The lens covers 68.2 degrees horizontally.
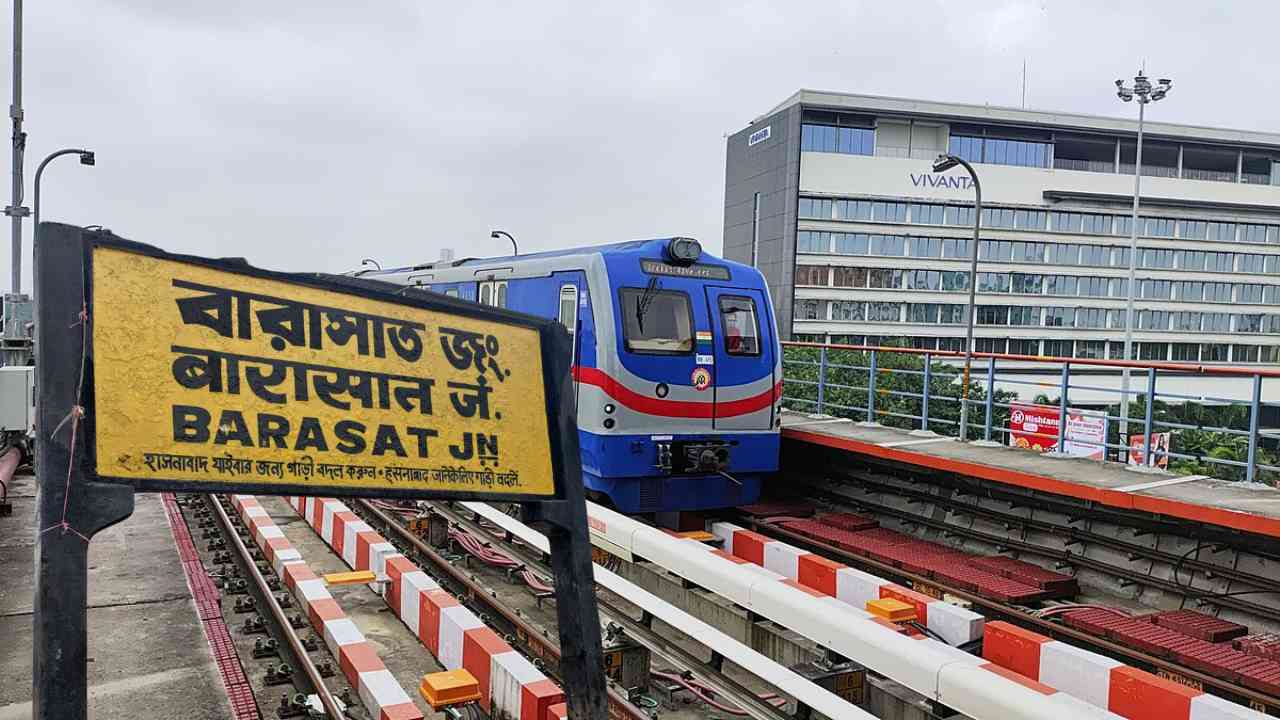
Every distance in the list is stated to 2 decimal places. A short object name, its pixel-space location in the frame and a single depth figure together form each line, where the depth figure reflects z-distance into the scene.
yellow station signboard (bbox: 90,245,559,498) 2.71
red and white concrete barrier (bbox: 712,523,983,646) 7.42
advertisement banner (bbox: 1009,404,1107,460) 9.86
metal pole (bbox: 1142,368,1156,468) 8.61
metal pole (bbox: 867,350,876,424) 12.84
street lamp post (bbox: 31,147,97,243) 21.41
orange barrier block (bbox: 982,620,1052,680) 6.80
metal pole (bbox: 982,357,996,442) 10.61
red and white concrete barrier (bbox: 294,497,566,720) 5.97
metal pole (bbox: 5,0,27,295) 16.16
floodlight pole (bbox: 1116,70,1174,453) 39.75
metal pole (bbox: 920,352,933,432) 11.42
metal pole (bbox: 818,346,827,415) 13.40
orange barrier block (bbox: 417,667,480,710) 5.99
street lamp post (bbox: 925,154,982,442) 11.64
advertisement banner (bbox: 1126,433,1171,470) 8.19
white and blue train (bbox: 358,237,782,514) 10.06
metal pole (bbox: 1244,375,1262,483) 7.82
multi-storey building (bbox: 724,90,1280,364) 64.69
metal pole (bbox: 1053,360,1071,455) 9.74
